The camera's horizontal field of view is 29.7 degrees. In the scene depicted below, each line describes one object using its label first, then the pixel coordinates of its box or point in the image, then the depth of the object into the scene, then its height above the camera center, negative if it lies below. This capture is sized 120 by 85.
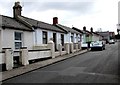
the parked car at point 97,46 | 36.91 -0.56
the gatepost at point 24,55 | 16.86 -0.88
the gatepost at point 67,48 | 28.74 -0.66
